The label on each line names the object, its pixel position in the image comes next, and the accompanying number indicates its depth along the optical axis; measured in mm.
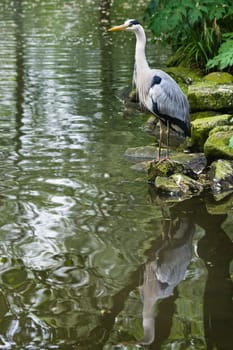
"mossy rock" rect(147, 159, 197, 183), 10491
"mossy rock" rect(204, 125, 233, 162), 11031
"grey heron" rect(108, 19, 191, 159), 11326
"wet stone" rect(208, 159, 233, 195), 10269
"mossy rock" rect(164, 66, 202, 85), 16685
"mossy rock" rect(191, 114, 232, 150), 12537
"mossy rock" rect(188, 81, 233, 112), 14003
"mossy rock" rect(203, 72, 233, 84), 15535
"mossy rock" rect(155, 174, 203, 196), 10042
